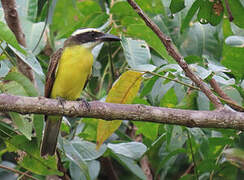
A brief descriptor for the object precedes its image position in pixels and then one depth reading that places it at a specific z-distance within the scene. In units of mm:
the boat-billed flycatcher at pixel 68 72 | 6078
